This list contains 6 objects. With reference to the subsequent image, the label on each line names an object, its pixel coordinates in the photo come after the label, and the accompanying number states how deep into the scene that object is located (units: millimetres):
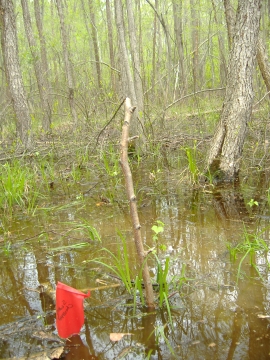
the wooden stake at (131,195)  1791
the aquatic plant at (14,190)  3852
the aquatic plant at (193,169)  4686
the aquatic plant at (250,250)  2314
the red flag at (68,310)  1676
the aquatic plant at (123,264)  2006
